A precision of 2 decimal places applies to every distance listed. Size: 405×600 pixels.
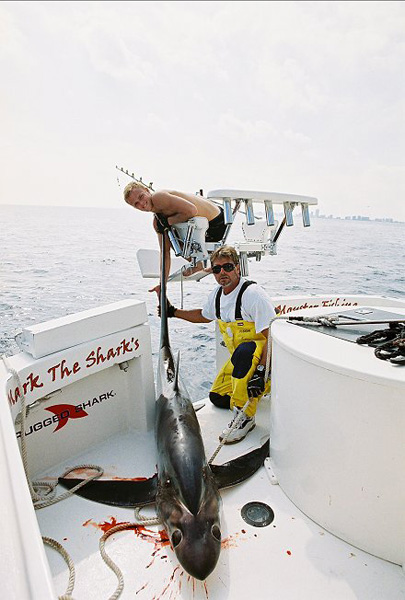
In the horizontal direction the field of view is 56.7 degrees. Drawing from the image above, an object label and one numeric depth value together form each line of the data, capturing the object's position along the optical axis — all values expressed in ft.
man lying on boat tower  12.66
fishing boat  5.96
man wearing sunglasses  10.50
